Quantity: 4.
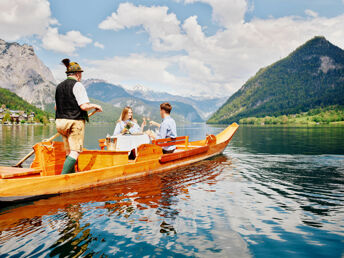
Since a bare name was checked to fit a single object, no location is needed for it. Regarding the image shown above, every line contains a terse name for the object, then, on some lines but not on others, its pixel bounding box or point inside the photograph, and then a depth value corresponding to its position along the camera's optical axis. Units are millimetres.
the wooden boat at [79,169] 7174
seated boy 12227
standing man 7340
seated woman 12552
